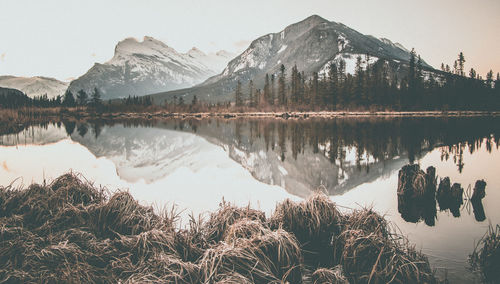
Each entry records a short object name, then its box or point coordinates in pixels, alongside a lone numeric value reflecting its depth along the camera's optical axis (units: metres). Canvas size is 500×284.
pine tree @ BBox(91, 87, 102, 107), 104.38
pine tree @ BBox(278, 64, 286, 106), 98.75
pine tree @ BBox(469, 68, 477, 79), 99.25
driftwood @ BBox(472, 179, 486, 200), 8.77
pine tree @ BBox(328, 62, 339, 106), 85.69
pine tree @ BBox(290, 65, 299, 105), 93.25
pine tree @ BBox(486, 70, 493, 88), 99.59
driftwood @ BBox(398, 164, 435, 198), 8.80
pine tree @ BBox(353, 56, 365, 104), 82.25
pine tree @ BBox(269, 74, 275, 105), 100.29
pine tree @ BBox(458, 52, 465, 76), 113.42
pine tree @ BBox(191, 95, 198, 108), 104.32
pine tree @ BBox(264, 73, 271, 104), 102.14
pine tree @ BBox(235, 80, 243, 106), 109.31
